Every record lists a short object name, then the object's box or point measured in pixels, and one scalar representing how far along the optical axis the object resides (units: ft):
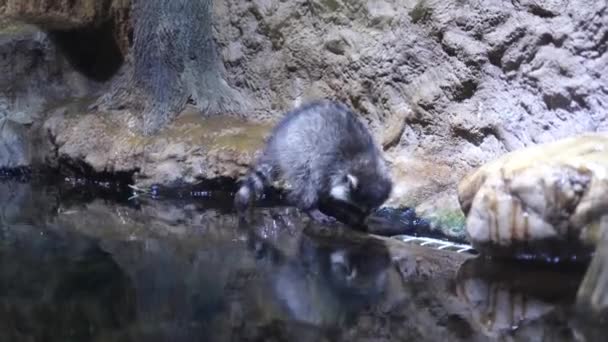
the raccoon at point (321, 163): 20.36
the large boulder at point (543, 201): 15.03
